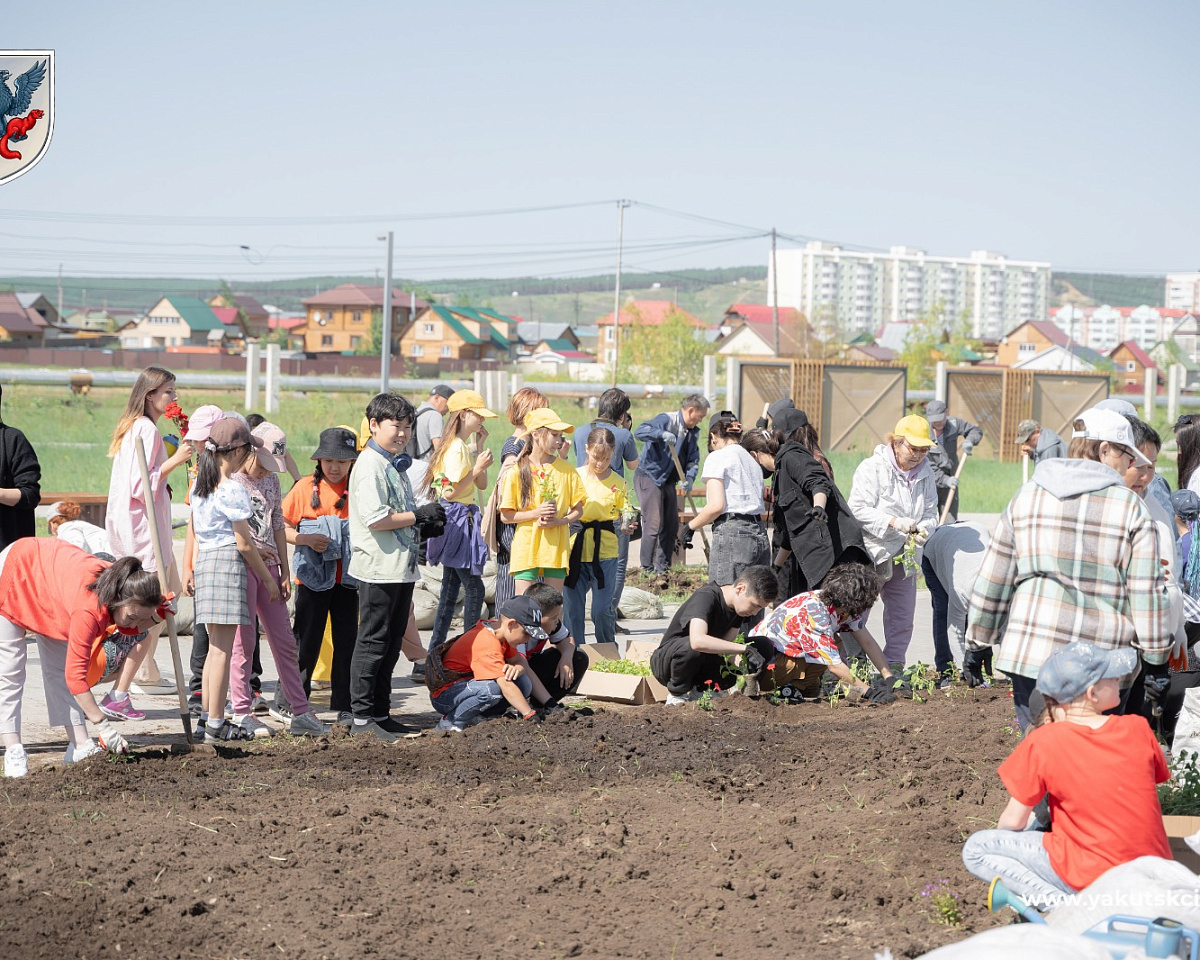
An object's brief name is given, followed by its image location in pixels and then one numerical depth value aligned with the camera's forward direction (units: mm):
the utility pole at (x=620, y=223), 67875
